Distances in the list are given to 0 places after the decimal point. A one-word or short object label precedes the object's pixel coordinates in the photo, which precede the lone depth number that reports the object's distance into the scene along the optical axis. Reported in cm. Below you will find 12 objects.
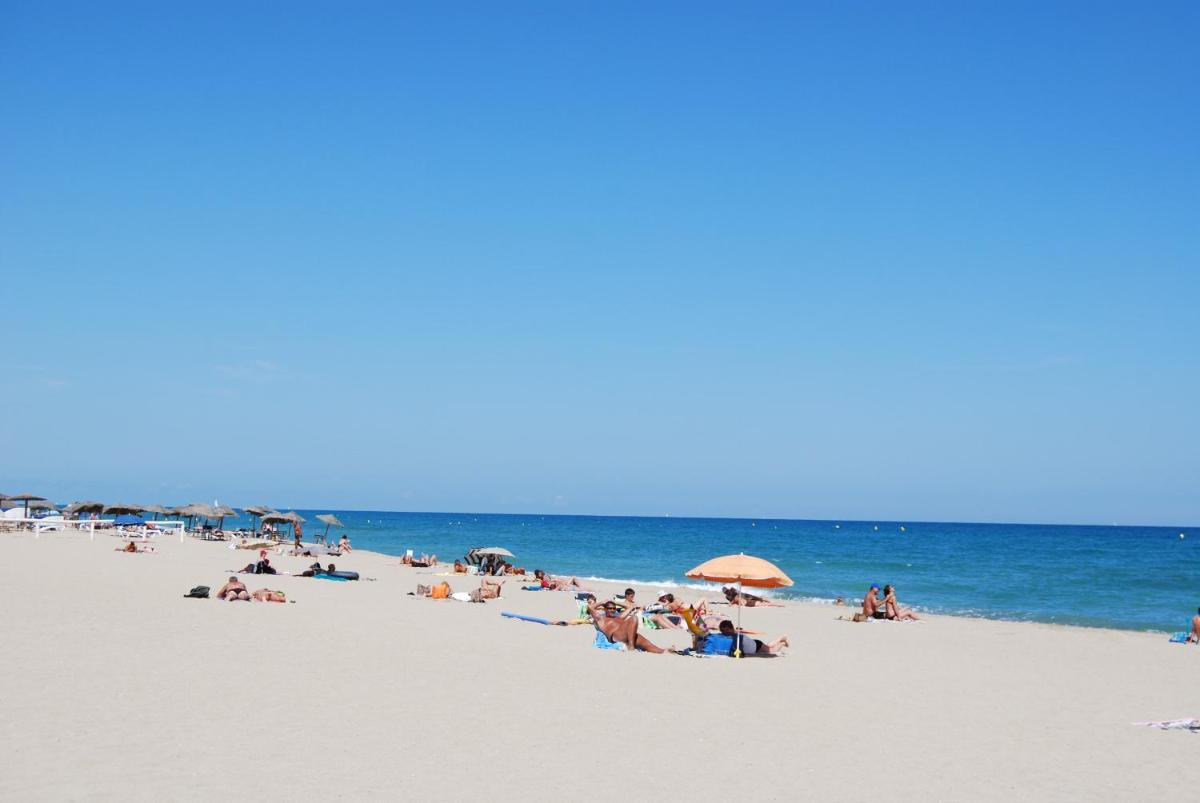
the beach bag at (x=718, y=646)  1556
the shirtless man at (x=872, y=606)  2384
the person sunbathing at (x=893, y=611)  2392
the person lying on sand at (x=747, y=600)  2570
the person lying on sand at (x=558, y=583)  3012
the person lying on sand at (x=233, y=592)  1897
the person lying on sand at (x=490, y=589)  2442
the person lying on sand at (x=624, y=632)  1567
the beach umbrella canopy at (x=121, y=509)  5384
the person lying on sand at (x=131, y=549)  3344
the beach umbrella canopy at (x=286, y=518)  4859
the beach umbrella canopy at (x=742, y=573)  1681
